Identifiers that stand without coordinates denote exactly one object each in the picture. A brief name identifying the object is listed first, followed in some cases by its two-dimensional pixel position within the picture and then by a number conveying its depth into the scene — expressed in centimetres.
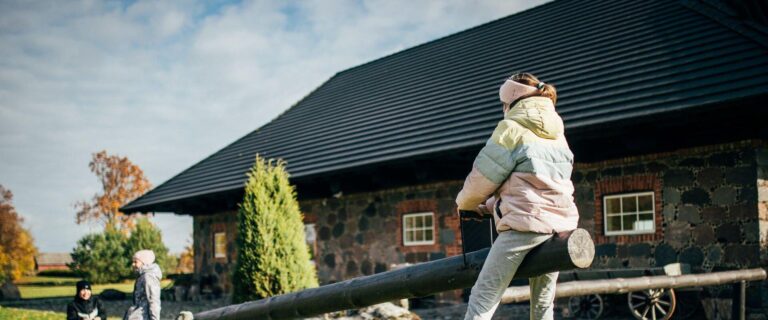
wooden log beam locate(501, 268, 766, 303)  468
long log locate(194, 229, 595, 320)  308
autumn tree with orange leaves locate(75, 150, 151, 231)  4125
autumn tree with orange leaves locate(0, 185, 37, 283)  3331
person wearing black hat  841
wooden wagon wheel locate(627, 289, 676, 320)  954
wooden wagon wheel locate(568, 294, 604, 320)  1105
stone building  1060
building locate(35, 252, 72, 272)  5953
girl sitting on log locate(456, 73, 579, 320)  315
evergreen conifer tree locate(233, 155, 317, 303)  1252
